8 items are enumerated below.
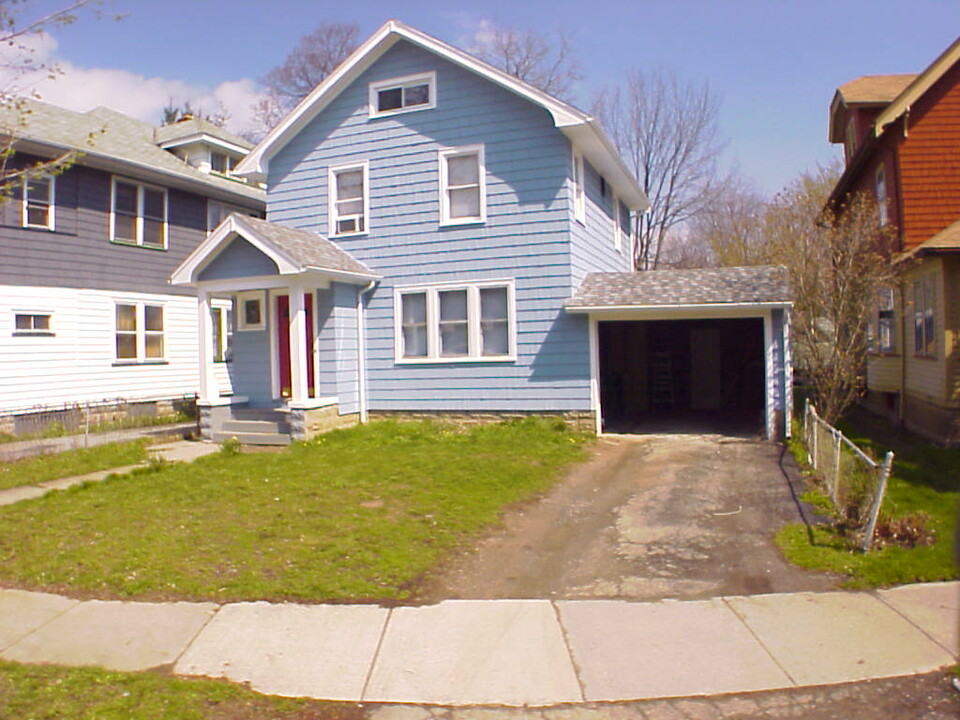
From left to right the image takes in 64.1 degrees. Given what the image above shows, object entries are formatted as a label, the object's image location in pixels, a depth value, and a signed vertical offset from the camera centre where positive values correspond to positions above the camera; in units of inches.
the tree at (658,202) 1462.8 +288.6
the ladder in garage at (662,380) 843.4 -33.1
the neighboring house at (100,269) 665.0 +86.0
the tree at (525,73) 1376.7 +504.0
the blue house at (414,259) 579.5 +74.7
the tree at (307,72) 1530.5 +568.1
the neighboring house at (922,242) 512.4 +74.5
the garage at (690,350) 544.1 -0.5
